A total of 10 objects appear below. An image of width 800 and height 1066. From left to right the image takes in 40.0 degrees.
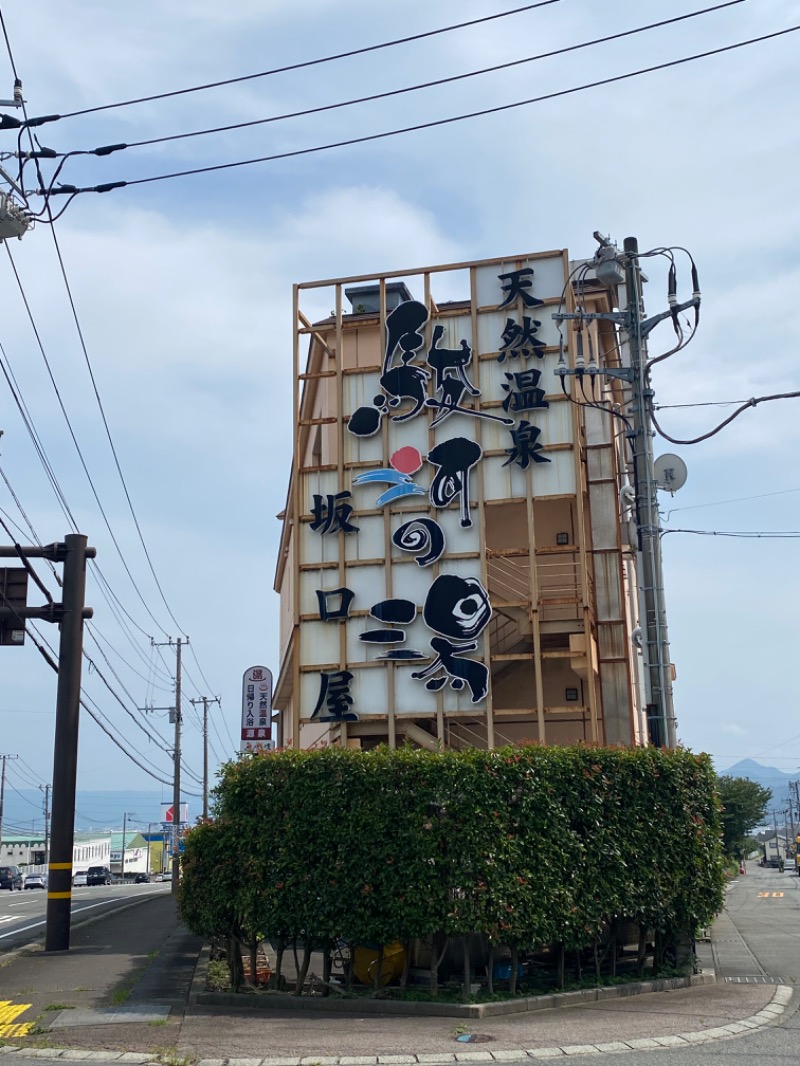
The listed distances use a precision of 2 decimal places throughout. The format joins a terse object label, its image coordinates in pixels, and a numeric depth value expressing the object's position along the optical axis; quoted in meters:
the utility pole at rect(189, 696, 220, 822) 65.93
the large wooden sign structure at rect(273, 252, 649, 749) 21.25
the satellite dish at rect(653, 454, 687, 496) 16.70
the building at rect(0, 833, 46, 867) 98.57
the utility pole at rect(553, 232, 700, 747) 15.07
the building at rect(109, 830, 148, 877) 110.50
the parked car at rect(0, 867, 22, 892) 60.59
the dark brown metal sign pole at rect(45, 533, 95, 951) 18.81
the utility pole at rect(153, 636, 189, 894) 49.25
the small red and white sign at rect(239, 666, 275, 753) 29.05
